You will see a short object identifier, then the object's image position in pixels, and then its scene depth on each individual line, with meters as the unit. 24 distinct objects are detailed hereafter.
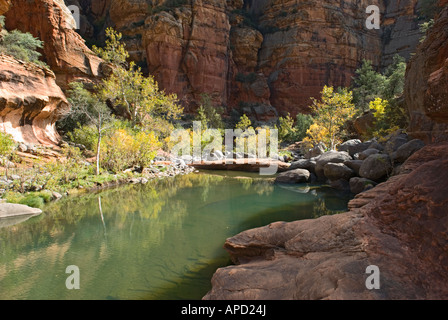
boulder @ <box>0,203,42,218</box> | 7.29
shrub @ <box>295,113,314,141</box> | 30.67
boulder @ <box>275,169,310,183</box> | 12.95
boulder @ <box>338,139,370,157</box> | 12.96
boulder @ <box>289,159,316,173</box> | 14.03
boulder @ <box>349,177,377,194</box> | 9.03
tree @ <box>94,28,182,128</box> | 19.62
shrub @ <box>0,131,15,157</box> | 9.83
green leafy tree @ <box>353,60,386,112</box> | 28.41
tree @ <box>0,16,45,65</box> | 15.15
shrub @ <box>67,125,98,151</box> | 16.00
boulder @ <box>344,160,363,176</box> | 10.80
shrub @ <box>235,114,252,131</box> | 30.42
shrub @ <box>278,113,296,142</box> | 31.62
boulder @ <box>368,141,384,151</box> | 11.43
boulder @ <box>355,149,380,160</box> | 10.85
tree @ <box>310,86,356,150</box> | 19.69
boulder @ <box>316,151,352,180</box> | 11.93
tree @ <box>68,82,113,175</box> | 18.48
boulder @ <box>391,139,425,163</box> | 8.40
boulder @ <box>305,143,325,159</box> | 18.54
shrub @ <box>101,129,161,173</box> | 13.67
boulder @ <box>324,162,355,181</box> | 11.07
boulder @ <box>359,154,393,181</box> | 9.06
